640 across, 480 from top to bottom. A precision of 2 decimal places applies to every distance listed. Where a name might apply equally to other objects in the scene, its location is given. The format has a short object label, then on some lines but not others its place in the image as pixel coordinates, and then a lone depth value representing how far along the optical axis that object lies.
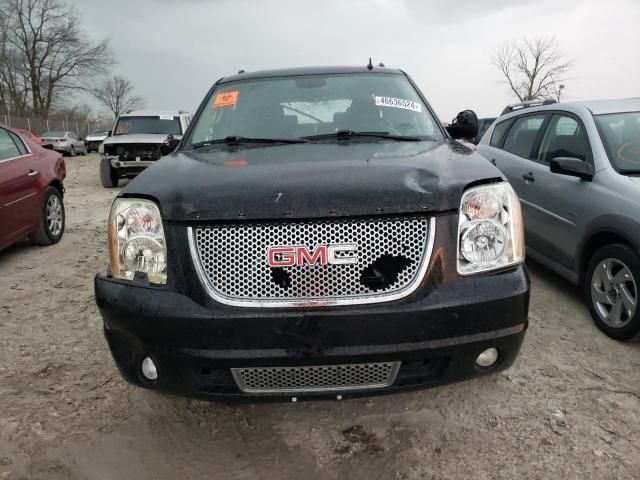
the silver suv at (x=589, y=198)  3.15
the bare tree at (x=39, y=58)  45.38
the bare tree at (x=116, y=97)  72.88
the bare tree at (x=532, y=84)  35.91
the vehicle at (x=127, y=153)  11.06
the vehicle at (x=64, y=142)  26.25
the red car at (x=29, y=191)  4.85
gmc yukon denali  1.76
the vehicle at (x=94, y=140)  28.19
